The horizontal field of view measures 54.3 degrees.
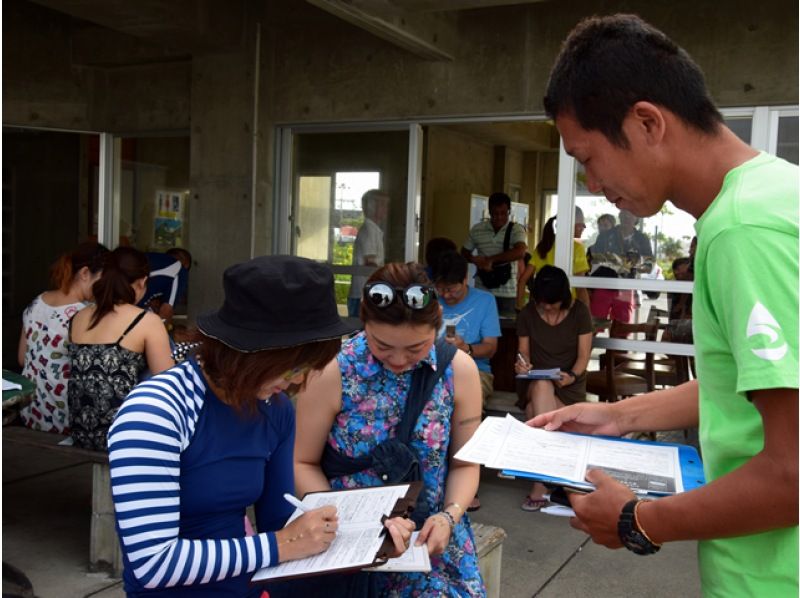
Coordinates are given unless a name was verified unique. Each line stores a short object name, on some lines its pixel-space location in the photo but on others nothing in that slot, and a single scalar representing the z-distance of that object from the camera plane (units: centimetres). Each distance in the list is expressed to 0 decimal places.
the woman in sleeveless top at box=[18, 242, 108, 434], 439
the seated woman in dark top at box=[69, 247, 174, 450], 394
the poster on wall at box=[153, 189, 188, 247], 966
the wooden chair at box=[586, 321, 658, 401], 624
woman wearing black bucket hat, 165
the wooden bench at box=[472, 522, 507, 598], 297
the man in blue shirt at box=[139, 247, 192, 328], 704
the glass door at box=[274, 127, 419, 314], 725
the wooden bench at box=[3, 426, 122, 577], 381
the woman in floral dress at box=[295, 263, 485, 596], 231
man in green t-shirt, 106
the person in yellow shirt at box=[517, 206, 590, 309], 632
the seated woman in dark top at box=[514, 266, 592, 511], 554
